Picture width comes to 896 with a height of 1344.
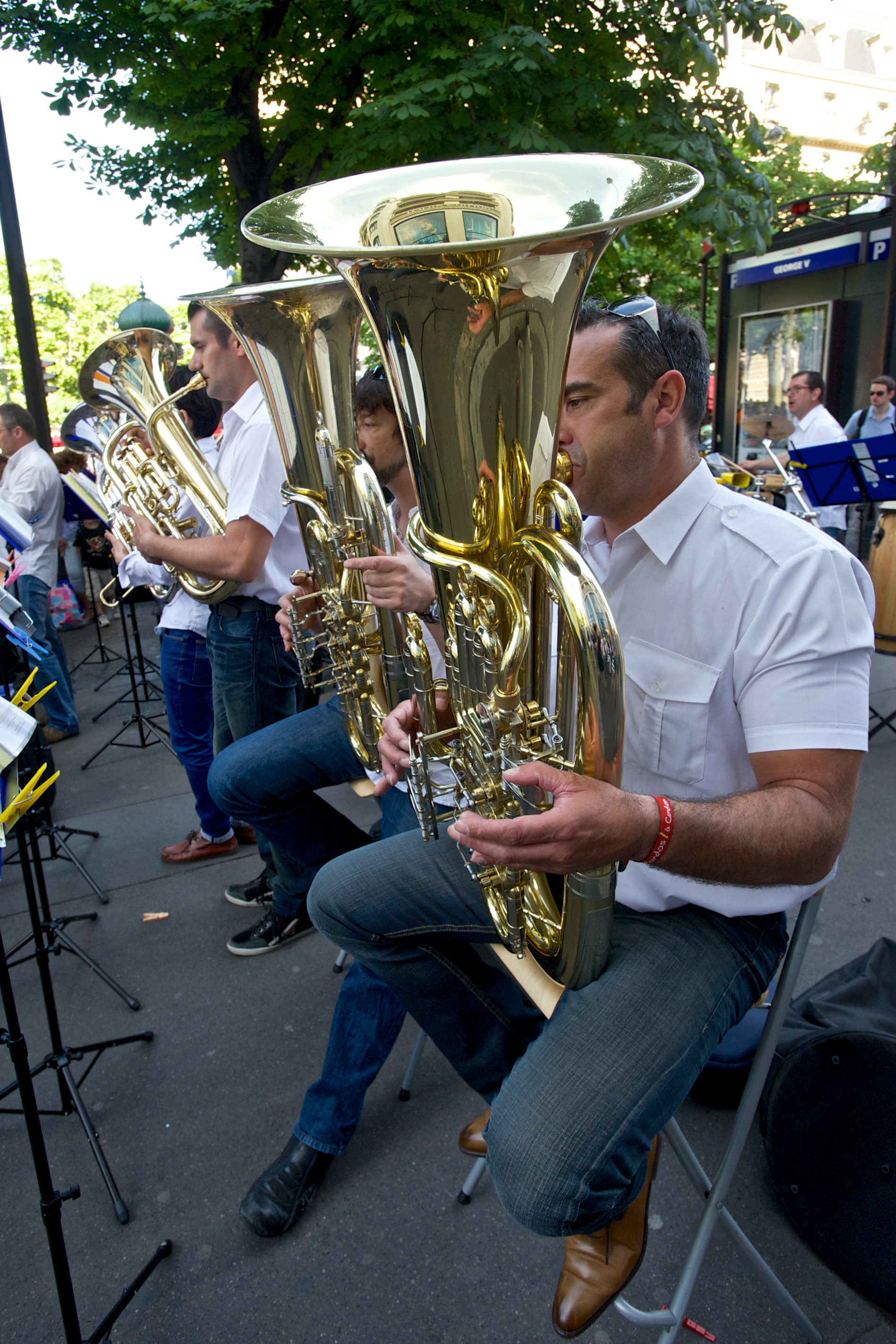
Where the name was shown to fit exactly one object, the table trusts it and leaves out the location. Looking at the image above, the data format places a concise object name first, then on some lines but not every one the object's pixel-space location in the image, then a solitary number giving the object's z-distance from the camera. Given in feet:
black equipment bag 5.33
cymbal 27.17
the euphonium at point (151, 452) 9.88
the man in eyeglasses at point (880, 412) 25.59
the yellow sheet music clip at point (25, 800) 4.43
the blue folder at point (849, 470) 14.65
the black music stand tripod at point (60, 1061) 6.39
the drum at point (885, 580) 14.82
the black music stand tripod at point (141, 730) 16.01
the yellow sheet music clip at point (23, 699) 4.87
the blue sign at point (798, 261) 36.96
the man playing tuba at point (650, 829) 4.23
